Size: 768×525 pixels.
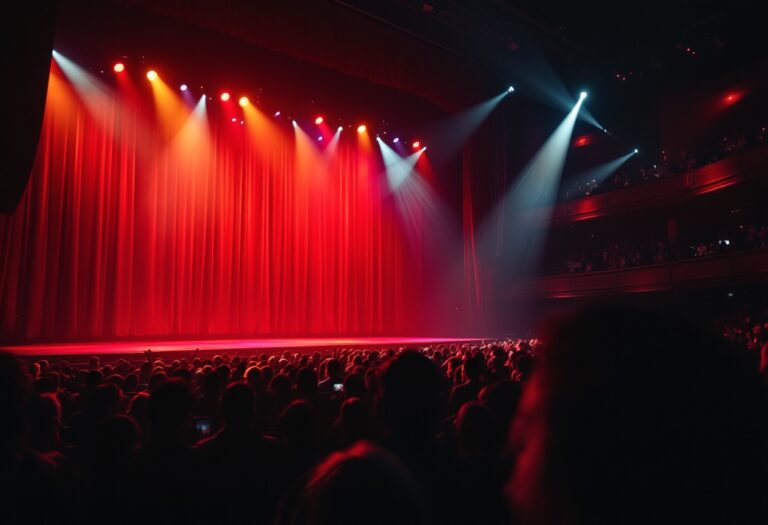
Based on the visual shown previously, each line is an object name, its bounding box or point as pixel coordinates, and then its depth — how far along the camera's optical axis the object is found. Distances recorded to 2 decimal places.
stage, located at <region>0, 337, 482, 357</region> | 11.50
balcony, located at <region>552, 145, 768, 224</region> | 15.68
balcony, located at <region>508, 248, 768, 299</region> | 15.61
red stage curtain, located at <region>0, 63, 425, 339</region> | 14.67
